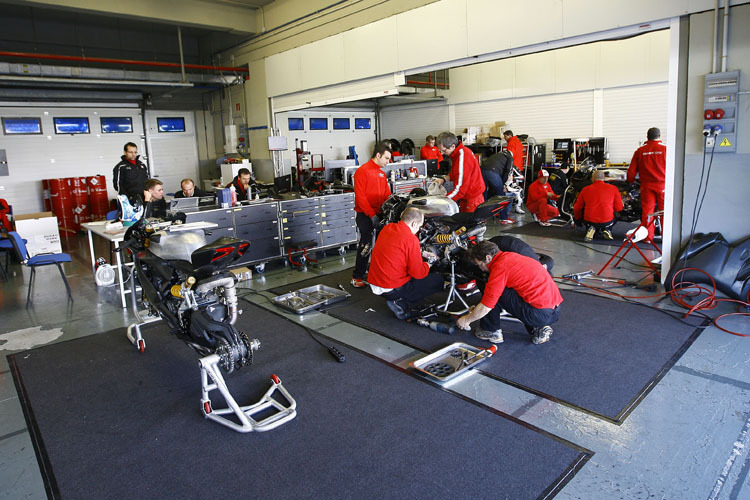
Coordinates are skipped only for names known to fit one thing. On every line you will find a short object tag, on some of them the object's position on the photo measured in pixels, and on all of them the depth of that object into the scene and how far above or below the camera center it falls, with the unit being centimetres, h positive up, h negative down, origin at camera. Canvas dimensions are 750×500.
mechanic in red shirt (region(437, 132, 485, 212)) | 577 -16
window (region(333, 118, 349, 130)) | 1359 +113
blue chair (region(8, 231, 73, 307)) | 557 -86
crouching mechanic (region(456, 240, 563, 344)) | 373 -99
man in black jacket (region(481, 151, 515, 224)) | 838 -22
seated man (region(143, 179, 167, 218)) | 528 -17
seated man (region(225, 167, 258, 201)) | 682 -20
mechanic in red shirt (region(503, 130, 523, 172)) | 989 +20
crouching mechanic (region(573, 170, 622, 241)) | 728 -75
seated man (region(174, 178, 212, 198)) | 652 -22
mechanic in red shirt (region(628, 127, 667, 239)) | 643 -28
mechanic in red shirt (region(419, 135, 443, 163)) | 1109 +20
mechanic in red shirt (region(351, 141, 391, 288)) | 559 -37
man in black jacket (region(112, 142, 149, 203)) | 685 +1
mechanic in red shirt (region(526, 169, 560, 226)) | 871 -76
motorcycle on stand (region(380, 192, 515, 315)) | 473 -67
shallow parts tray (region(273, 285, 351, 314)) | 502 -135
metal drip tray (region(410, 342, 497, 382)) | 351 -144
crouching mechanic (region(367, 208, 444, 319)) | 432 -90
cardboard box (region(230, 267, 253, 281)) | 623 -125
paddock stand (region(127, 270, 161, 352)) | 420 -134
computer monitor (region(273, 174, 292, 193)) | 762 -23
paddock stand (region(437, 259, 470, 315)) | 471 -132
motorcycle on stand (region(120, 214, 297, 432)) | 308 -88
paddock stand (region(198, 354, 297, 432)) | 297 -146
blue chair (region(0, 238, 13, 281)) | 667 -86
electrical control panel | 453 +33
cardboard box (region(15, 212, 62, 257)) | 744 -76
